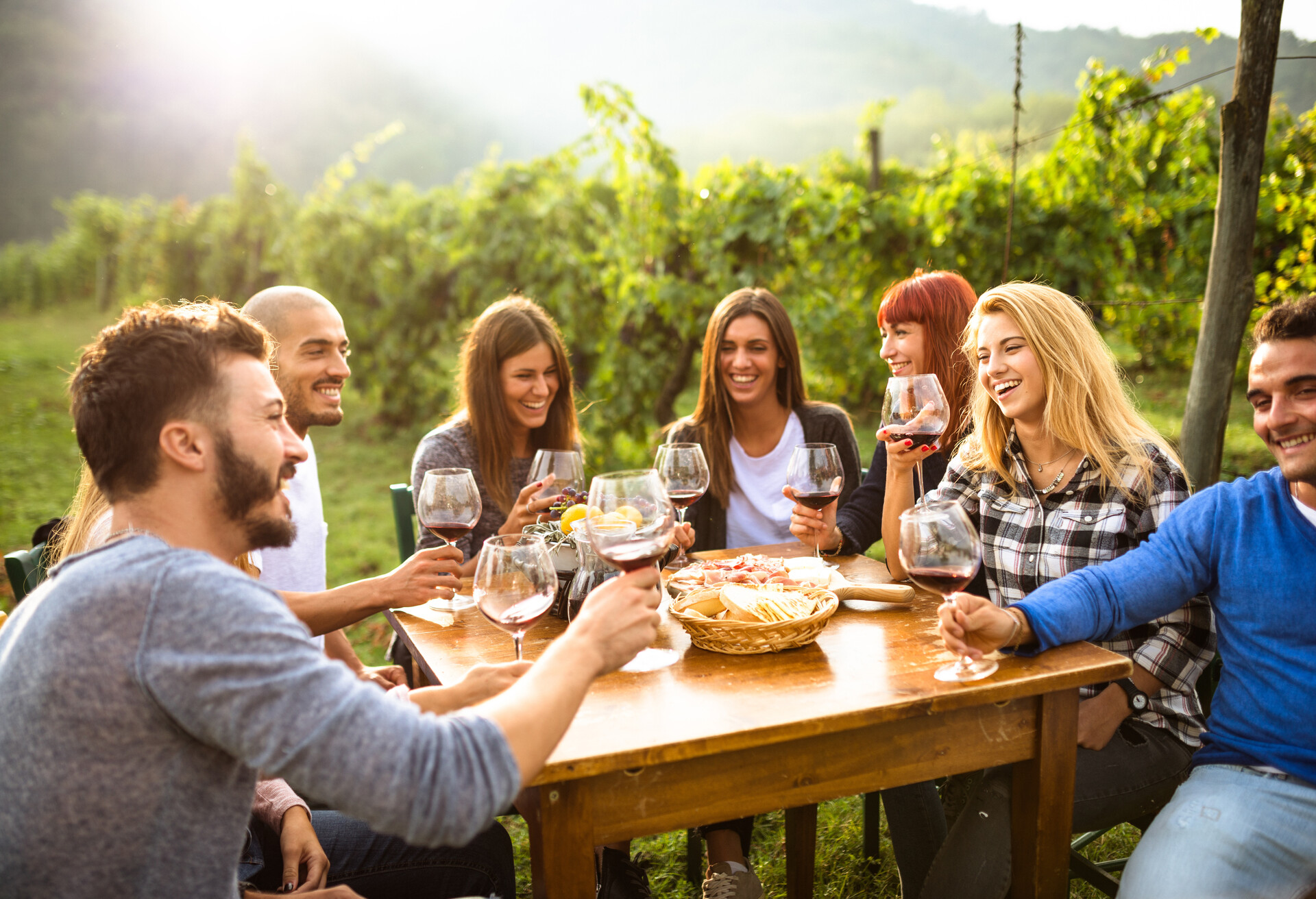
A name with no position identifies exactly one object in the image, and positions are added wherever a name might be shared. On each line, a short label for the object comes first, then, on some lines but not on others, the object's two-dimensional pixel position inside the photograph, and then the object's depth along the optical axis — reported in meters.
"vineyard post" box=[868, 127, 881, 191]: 5.80
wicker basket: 1.66
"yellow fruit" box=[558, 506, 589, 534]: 2.00
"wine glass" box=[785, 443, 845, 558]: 2.14
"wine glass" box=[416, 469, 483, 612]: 2.08
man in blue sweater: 1.59
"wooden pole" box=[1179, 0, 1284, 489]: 2.54
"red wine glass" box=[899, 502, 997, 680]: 1.54
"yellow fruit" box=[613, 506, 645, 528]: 1.41
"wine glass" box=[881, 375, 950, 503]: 2.26
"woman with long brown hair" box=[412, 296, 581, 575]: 3.00
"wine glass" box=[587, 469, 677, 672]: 1.40
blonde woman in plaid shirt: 1.83
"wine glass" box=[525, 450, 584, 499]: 2.34
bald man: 2.46
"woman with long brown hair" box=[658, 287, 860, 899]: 3.21
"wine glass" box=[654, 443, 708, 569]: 2.27
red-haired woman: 2.81
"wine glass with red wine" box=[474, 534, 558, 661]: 1.47
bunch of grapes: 2.21
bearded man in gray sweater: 1.00
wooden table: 1.36
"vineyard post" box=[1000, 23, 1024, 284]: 3.56
